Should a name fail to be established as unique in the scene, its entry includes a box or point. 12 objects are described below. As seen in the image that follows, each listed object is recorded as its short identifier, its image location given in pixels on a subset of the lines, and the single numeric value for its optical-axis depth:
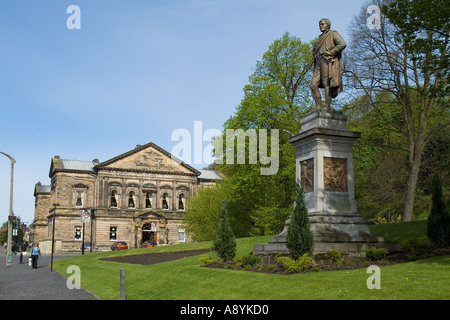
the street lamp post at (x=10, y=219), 35.16
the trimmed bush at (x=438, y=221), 16.08
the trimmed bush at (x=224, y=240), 18.00
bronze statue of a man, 16.91
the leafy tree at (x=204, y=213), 49.72
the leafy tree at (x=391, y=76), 29.94
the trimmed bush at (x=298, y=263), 13.29
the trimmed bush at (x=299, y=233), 13.77
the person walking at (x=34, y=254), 32.59
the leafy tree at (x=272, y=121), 34.78
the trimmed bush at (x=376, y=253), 14.16
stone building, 71.38
